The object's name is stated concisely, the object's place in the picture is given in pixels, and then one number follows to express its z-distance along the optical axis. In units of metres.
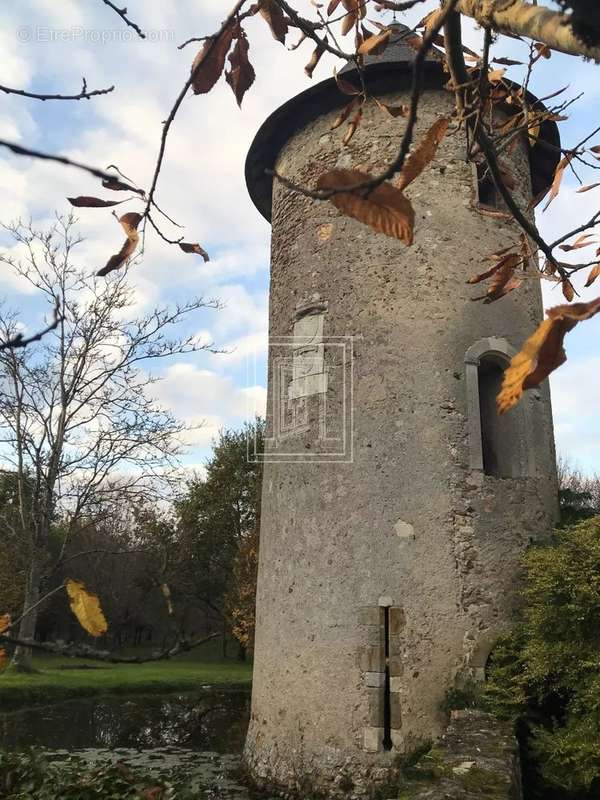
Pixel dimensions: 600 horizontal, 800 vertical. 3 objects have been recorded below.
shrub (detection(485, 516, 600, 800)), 5.25
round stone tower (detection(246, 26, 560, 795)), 6.70
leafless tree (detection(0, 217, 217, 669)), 15.70
